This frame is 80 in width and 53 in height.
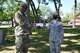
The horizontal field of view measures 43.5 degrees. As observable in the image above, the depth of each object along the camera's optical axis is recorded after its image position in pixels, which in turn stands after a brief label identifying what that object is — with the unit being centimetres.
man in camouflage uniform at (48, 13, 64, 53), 349
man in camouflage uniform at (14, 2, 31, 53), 291
